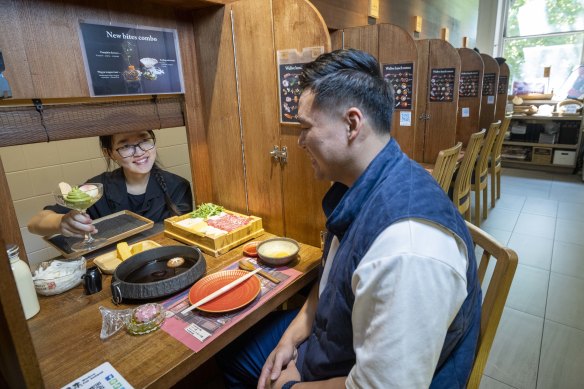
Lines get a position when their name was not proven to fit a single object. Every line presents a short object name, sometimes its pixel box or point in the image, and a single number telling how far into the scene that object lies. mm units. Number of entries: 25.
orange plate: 1169
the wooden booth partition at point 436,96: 3334
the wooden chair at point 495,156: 4208
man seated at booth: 708
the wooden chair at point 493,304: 935
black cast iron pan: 1179
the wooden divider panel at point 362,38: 2537
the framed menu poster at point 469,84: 4145
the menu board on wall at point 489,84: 4812
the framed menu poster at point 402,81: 2771
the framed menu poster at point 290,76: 1373
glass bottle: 1081
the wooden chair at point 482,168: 3619
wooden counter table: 926
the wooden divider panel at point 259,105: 1485
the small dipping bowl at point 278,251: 1415
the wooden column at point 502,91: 5363
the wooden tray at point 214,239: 1533
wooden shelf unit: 5266
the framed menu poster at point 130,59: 1366
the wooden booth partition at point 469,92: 4102
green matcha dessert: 1359
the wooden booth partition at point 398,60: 2588
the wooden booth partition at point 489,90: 4777
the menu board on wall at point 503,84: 5387
